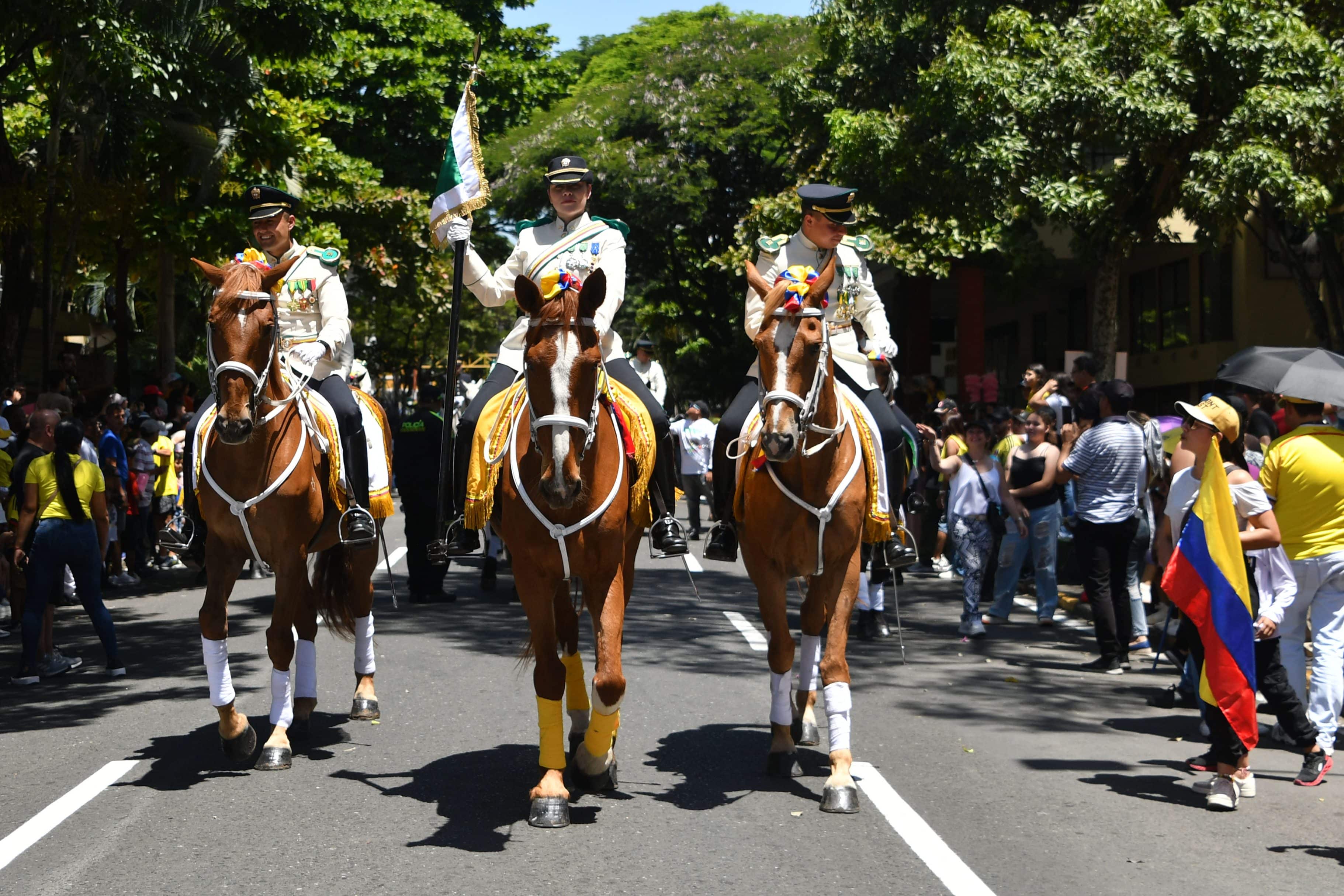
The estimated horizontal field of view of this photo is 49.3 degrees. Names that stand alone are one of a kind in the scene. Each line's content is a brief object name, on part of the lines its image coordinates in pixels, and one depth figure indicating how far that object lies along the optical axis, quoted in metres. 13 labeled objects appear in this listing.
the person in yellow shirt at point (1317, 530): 8.00
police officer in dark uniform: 15.34
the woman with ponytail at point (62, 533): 10.86
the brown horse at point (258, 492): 7.63
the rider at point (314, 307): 9.10
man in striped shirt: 11.66
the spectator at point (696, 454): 22.47
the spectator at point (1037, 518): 13.38
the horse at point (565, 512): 6.58
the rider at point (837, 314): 8.23
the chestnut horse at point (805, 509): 7.04
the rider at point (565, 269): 7.84
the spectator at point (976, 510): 13.20
